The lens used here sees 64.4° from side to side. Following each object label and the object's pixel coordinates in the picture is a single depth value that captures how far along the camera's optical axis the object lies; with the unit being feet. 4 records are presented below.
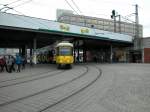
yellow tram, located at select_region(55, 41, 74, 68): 45.56
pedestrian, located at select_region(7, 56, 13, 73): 38.99
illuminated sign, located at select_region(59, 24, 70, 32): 57.59
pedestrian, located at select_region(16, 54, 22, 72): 40.88
